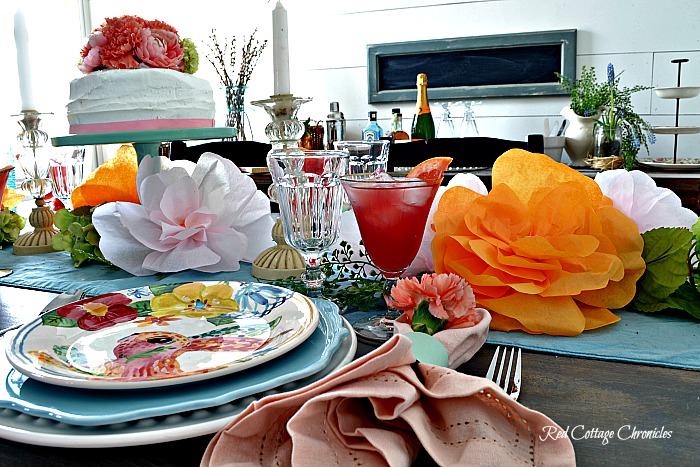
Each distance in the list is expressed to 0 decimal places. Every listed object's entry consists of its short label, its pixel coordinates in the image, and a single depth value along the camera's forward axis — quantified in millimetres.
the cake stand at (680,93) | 2146
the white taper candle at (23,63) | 1246
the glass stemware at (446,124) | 2846
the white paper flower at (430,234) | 729
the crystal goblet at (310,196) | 686
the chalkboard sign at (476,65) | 3025
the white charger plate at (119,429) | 392
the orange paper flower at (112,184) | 1062
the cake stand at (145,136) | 943
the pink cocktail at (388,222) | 621
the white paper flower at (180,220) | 915
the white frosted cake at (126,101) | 1000
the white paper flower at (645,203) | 700
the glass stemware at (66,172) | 1186
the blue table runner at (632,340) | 556
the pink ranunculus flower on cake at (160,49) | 1007
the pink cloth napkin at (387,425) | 362
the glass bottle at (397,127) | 2953
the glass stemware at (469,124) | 2906
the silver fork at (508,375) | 484
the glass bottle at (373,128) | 3021
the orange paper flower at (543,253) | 619
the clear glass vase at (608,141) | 2219
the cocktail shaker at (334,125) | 3146
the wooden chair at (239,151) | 2080
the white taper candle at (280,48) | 925
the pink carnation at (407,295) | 561
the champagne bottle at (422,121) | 3021
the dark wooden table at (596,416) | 396
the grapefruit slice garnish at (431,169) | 637
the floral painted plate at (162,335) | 474
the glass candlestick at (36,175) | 1166
